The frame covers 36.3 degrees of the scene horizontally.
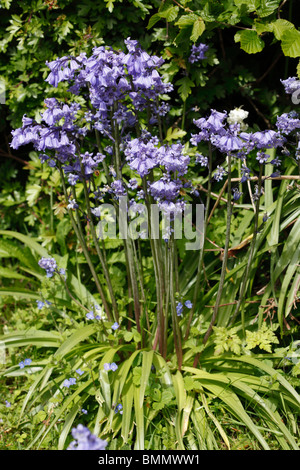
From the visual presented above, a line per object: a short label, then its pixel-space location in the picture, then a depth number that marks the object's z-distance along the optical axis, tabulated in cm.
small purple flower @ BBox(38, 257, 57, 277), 284
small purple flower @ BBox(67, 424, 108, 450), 141
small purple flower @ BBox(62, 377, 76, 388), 239
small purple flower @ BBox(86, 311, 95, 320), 270
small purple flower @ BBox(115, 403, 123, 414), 236
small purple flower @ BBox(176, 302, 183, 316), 260
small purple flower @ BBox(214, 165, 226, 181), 228
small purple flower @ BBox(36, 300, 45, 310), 290
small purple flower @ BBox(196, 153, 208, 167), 232
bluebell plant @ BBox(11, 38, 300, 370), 204
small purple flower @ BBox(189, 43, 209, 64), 273
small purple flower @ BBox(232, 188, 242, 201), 238
